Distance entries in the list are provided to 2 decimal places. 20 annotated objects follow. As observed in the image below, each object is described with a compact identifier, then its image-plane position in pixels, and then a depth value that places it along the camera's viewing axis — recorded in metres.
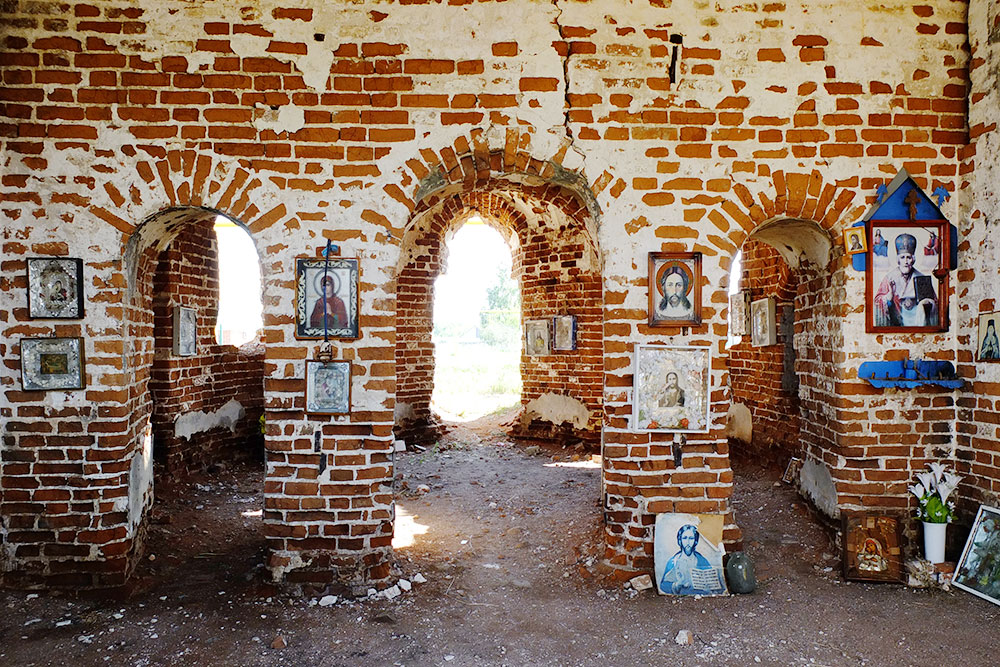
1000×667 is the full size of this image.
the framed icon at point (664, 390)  4.09
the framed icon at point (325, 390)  4.00
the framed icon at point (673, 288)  4.09
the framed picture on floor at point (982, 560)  3.86
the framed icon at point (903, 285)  4.20
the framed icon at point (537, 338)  8.66
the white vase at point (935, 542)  4.07
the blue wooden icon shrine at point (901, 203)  4.12
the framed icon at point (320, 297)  4.02
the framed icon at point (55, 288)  3.91
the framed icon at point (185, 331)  6.13
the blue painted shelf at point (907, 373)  4.14
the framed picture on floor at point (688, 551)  3.99
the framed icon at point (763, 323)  6.20
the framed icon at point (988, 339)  3.97
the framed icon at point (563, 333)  8.36
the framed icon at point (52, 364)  3.92
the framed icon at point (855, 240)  4.16
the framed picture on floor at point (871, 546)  4.11
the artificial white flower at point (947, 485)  4.09
